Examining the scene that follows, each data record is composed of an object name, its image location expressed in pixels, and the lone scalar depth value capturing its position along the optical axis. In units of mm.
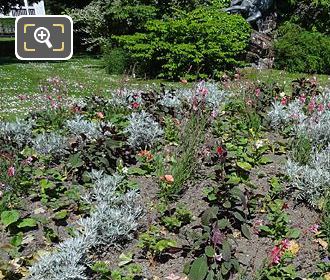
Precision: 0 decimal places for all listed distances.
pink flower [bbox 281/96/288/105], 5495
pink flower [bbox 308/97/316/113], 5043
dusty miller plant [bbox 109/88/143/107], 5812
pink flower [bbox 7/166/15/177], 3646
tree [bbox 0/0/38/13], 21125
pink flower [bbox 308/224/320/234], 3281
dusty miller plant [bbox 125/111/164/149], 4613
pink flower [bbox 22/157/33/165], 4173
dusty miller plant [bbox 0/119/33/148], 4805
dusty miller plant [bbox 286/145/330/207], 3730
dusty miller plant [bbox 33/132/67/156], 4480
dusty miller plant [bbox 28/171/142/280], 2902
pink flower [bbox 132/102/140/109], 5361
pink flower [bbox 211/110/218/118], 4943
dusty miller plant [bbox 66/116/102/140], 4699
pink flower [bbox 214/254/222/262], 2958
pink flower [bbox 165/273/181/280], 2932
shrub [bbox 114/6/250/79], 12164
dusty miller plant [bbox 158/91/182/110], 5617
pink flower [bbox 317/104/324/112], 4946
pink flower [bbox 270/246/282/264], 2633
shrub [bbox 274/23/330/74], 13562
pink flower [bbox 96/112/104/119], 5108
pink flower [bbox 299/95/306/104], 5440
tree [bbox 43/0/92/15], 23469
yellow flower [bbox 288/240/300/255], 3233
